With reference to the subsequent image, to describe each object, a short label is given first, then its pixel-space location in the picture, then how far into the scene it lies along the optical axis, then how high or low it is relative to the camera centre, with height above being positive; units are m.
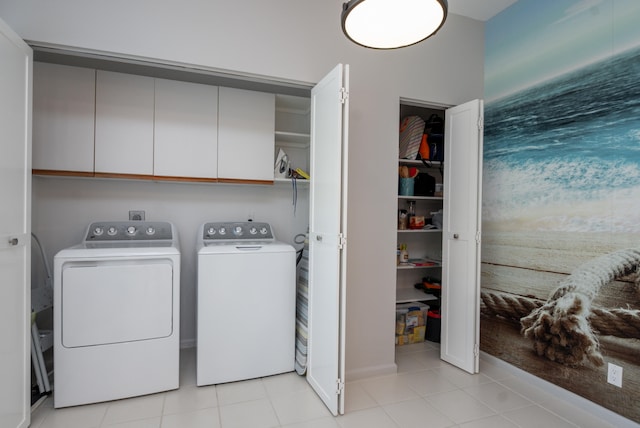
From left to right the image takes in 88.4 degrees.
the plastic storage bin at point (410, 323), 3.31 -1.10
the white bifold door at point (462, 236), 2.61 -0.17
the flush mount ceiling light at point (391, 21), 1.20 +0.75
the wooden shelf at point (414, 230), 3.19 -0.15
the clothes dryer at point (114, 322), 2.04 -0.72
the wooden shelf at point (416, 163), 3.22 +0.53
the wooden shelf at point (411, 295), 3.30 -0.84
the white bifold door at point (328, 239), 2.04 -0.17
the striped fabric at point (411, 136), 3.25 +0.79
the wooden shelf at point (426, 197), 3.23 +0.17
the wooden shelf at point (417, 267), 3.20 -0.51
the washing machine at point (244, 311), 2.33 -0.72
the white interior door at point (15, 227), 1.62 -0.09
